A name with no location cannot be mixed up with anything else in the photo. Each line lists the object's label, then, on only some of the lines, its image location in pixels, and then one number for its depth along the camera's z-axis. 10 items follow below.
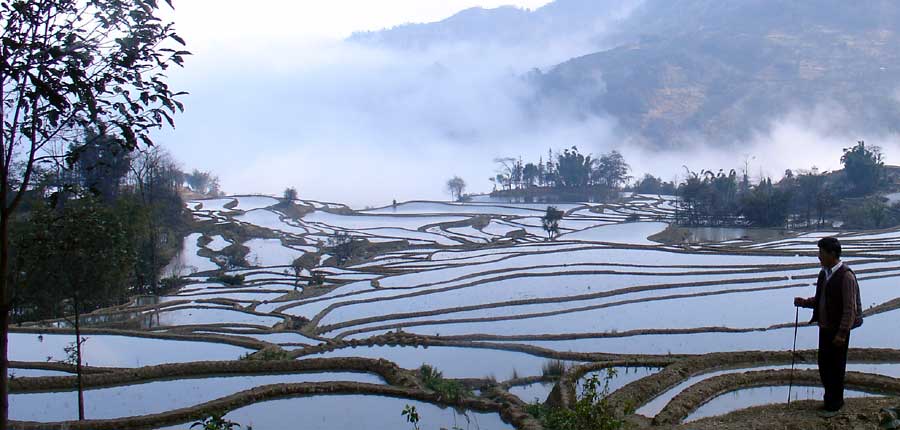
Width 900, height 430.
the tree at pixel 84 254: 7.86
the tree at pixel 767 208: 46.75
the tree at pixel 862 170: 56.09
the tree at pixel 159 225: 28.32
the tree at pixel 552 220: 41.74
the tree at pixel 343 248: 36.48
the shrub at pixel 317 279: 26.35
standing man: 5.95
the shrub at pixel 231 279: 27.06
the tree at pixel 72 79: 4.54
